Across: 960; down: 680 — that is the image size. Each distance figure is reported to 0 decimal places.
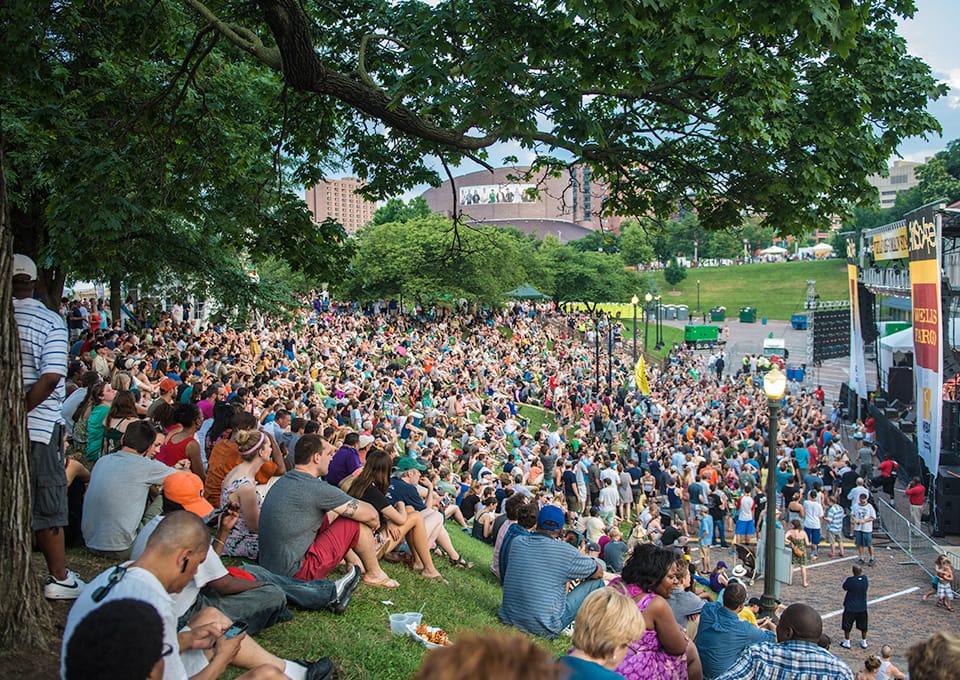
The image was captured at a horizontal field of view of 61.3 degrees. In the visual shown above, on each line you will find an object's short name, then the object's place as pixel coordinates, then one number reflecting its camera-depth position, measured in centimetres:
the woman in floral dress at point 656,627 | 508
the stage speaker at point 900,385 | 2958
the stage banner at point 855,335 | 2912
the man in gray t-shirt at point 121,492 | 598
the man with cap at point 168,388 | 1233
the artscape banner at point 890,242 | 2255
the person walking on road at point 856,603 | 1221
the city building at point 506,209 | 16662
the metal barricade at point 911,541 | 1527
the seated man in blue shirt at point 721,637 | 646
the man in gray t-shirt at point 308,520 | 627
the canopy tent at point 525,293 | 4503
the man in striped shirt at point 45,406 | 505
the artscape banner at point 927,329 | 1791
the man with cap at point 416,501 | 838
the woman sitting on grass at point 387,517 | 730
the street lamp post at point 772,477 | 1097
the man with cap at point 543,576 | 673
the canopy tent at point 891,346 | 3100
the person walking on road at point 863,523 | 1641
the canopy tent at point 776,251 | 13175
